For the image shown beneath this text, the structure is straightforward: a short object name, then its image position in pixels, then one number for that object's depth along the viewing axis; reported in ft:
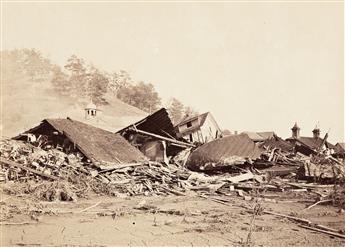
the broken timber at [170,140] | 84.53
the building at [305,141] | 178.40
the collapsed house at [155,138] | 85.35
